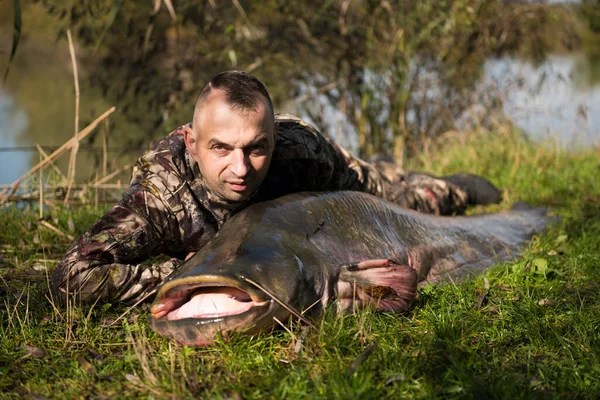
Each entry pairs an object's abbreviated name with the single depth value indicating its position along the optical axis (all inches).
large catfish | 104.4
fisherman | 127.6
